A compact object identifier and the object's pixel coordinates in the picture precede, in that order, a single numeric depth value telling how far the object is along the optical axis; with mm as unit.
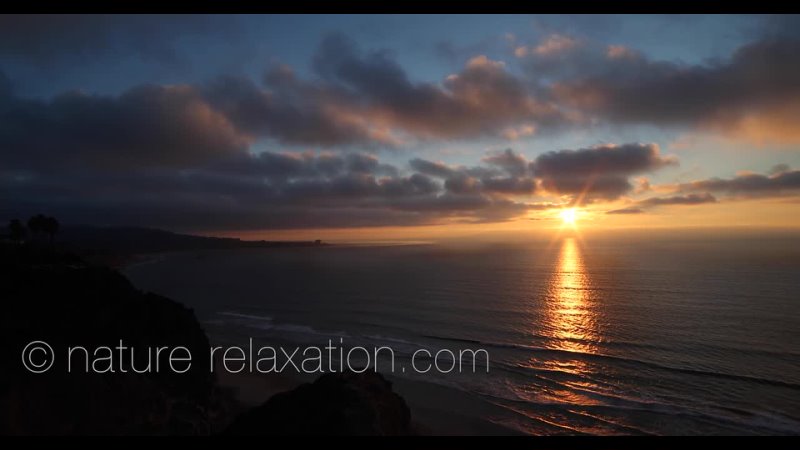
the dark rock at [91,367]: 9445
